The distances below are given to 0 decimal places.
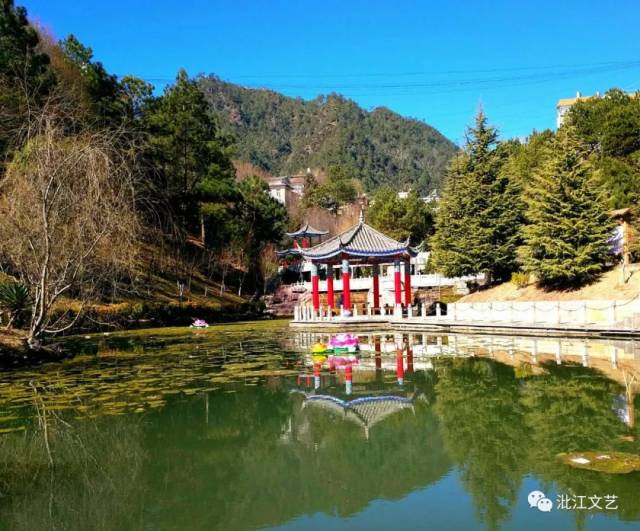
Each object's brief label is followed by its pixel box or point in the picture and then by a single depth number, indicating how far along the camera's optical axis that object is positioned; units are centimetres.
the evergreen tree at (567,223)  2567
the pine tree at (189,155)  4038
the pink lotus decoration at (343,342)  1765
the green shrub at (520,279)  2944
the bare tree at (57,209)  1523
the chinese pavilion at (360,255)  2964
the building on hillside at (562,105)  8631
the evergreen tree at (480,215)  3103
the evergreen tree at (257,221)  4744
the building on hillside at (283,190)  9721
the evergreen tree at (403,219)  4709
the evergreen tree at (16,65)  2678
